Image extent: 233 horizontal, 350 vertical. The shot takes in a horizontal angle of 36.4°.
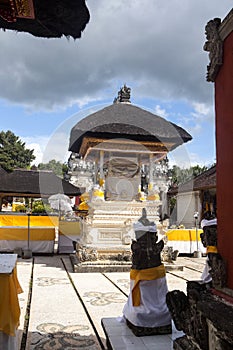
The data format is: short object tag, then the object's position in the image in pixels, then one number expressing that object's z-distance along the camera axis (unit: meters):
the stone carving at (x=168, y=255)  9.45
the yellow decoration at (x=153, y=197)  10.84
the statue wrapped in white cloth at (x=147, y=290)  3.68
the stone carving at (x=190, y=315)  2.35
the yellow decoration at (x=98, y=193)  10.07
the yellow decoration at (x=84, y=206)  11.19
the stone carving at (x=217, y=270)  2.30
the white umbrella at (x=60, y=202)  15.56
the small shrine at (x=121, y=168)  9.70
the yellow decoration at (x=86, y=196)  10.91
